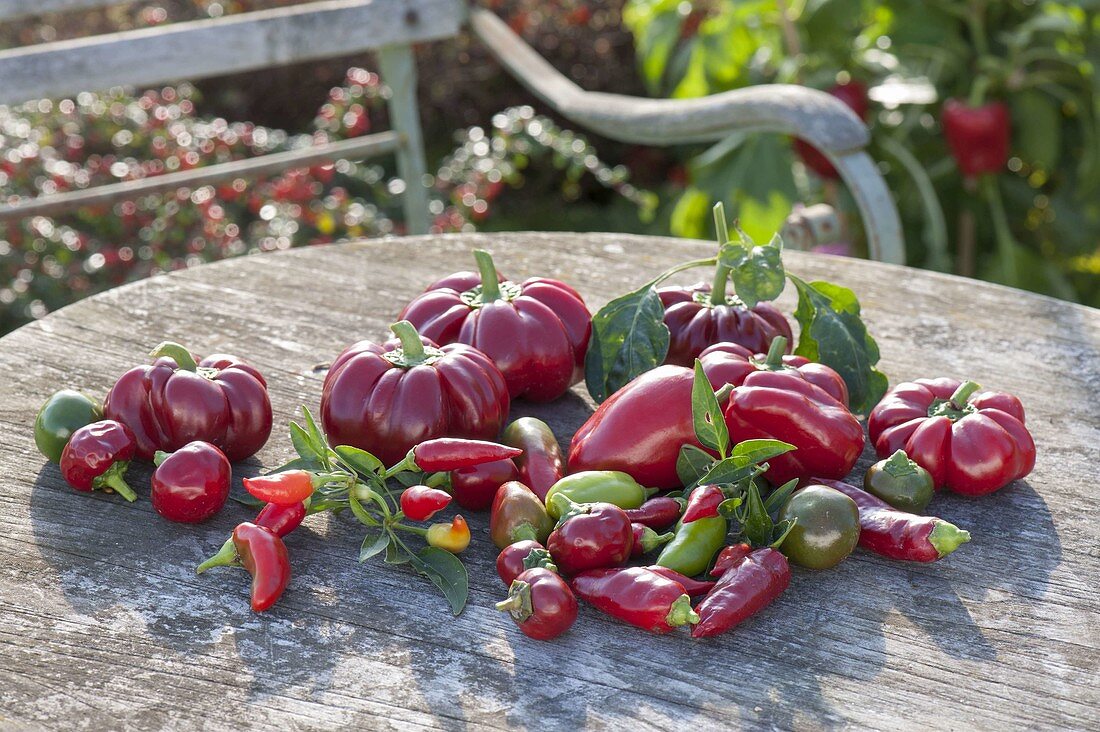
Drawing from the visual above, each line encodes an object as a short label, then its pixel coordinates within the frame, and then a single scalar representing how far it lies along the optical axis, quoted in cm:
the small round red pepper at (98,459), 90
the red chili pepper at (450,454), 88
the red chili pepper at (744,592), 82
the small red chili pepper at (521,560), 84
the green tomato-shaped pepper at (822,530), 85
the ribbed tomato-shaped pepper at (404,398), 91
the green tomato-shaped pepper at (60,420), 92
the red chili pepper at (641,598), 82
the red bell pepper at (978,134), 169
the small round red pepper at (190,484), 88
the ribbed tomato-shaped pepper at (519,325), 97
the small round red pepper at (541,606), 82
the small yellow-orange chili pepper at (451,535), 86
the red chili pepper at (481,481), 90
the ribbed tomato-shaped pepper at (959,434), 90
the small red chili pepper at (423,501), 87
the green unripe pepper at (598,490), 87
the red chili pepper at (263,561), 84
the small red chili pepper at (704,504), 86
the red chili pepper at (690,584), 84
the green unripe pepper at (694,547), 85
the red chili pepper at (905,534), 86
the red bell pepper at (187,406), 92
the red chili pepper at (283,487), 86
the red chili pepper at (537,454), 90
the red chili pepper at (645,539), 86
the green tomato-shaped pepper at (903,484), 89
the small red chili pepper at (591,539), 84
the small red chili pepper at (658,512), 88
